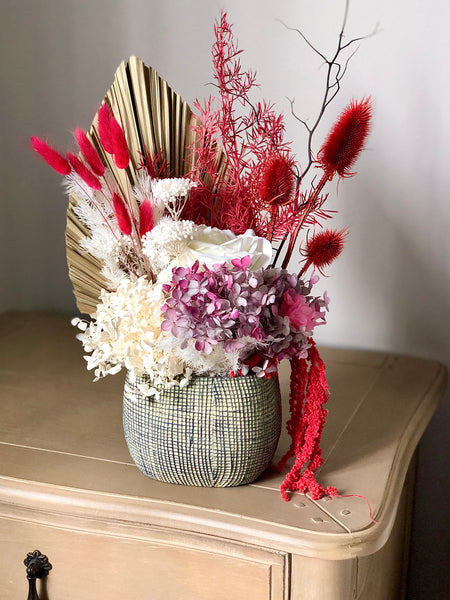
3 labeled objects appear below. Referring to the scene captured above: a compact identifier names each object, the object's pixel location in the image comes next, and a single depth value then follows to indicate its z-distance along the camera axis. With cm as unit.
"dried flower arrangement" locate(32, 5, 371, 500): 73
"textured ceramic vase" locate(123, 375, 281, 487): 79
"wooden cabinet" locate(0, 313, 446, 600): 76
